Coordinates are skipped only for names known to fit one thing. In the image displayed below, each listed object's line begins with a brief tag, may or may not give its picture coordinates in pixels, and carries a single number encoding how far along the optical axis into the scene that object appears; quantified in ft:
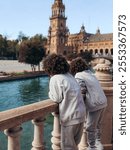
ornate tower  307.78
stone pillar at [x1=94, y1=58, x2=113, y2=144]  16.26
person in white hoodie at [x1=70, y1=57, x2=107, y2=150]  12.36
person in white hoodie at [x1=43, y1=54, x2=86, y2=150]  10.27
